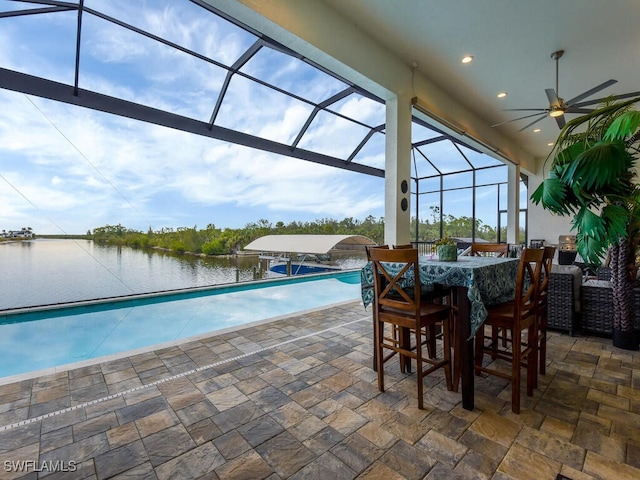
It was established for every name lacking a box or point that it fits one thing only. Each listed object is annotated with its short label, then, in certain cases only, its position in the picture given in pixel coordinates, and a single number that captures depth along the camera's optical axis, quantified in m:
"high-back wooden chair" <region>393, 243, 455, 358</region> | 2.44
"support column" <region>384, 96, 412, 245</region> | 4.54
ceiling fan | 4.26
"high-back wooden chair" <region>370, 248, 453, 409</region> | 1.93
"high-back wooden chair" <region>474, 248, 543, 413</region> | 1.91
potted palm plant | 2.46
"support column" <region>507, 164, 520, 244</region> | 8.60
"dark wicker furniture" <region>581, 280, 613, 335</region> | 3.14
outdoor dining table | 1.92
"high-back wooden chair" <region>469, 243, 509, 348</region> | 3.40
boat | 7.84
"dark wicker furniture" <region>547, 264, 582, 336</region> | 3.26
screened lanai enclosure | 3.34
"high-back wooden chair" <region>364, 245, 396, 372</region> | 2.42
